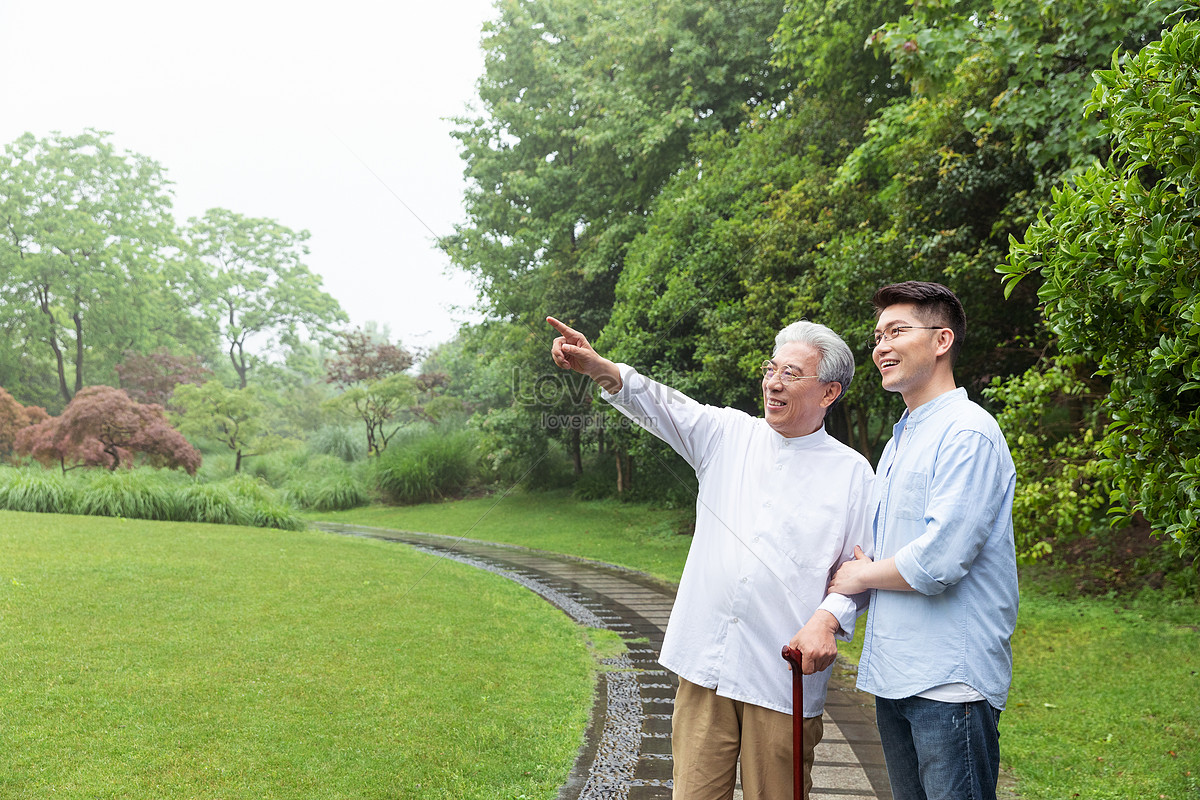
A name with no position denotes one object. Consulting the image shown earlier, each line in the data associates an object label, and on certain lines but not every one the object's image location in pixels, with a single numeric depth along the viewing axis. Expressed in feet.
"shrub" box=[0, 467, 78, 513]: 33.14
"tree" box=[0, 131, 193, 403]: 76.64
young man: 4.95
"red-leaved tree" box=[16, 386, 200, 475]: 41.52
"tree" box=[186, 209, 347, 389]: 97.25
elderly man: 6.11
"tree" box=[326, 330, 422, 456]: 64.59
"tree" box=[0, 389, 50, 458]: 47.11
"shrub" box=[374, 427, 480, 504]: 56.75
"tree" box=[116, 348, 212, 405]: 76.84
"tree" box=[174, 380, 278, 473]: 59.26
